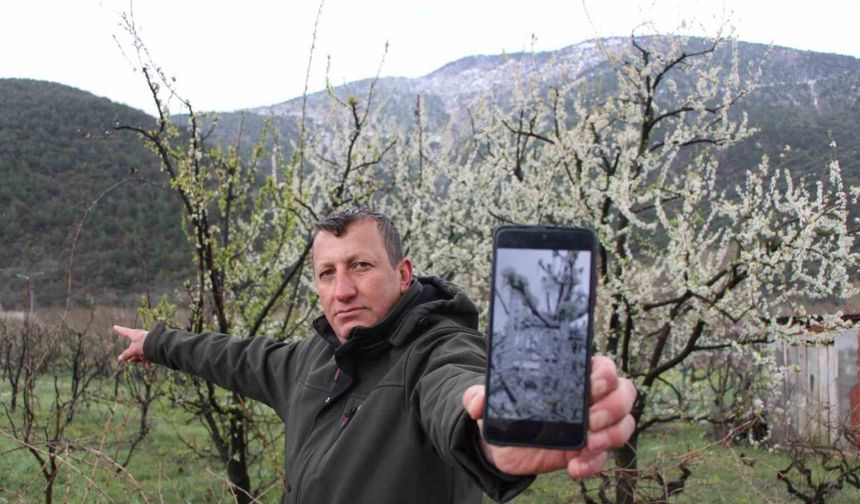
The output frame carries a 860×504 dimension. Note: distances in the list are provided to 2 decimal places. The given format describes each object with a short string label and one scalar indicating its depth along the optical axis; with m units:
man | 1.52
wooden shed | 10.05
